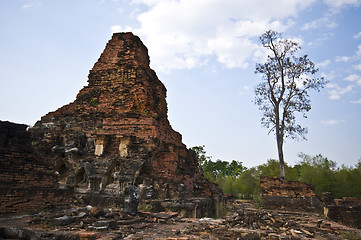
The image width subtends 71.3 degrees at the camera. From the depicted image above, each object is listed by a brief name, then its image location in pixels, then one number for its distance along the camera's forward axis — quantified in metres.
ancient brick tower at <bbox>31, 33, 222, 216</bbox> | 9.52
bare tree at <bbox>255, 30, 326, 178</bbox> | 16.39
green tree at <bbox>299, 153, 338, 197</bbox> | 17.42
